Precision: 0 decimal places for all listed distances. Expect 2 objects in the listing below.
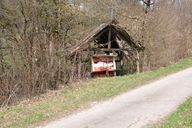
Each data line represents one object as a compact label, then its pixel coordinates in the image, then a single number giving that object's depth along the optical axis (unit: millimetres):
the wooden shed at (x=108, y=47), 21984
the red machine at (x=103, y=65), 21955
